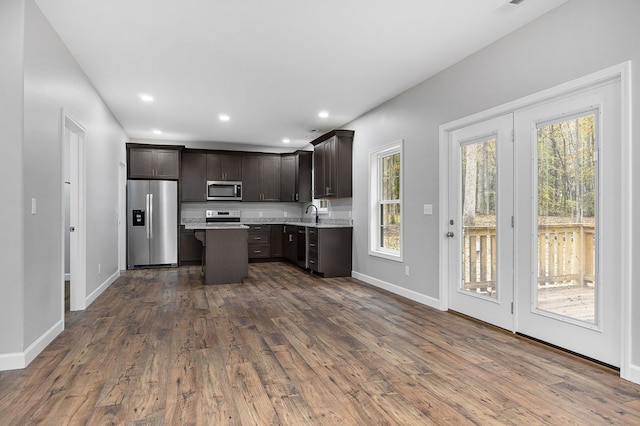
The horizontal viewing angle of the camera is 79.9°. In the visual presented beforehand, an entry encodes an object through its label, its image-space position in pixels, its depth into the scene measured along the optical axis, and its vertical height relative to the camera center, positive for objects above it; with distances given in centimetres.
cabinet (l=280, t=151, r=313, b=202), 857 +80
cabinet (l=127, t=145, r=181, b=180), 751 +98
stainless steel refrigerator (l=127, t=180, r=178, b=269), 733 -23
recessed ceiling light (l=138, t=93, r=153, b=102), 504 +153
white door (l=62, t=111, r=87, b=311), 416 -12
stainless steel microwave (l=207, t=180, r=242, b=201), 828 +46
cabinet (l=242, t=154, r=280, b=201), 862 +78
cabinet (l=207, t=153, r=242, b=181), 830 +99
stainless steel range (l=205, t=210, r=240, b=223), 848 -10
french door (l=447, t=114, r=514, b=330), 346 -9
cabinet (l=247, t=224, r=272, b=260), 842 -67
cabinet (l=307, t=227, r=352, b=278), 630 -67
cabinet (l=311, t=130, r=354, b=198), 640 +81
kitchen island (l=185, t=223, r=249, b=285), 583 -65
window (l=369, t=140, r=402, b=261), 527 +14
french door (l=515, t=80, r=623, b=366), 259 -8
